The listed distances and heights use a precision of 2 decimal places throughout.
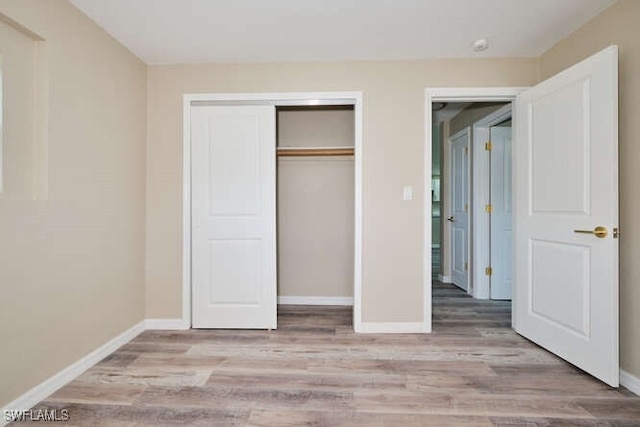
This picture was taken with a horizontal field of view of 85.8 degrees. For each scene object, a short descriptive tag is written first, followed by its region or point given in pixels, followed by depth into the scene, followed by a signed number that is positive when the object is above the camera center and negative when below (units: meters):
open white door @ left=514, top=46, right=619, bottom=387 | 2.03 +0.00
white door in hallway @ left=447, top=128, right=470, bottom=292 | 4.45 +0.08
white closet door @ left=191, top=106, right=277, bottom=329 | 3.02 -0.03
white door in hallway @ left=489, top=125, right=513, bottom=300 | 4.10 +0.00
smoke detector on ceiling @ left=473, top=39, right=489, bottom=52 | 2.60 +1.31
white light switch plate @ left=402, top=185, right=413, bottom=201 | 2.94 +0.19
